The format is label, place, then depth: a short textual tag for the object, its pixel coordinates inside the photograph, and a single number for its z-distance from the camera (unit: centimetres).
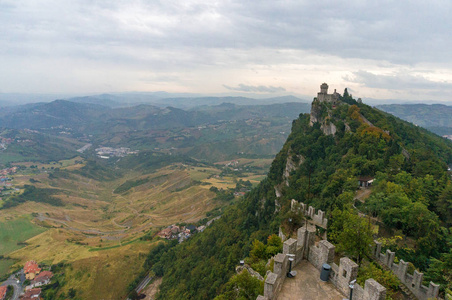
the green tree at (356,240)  2158
